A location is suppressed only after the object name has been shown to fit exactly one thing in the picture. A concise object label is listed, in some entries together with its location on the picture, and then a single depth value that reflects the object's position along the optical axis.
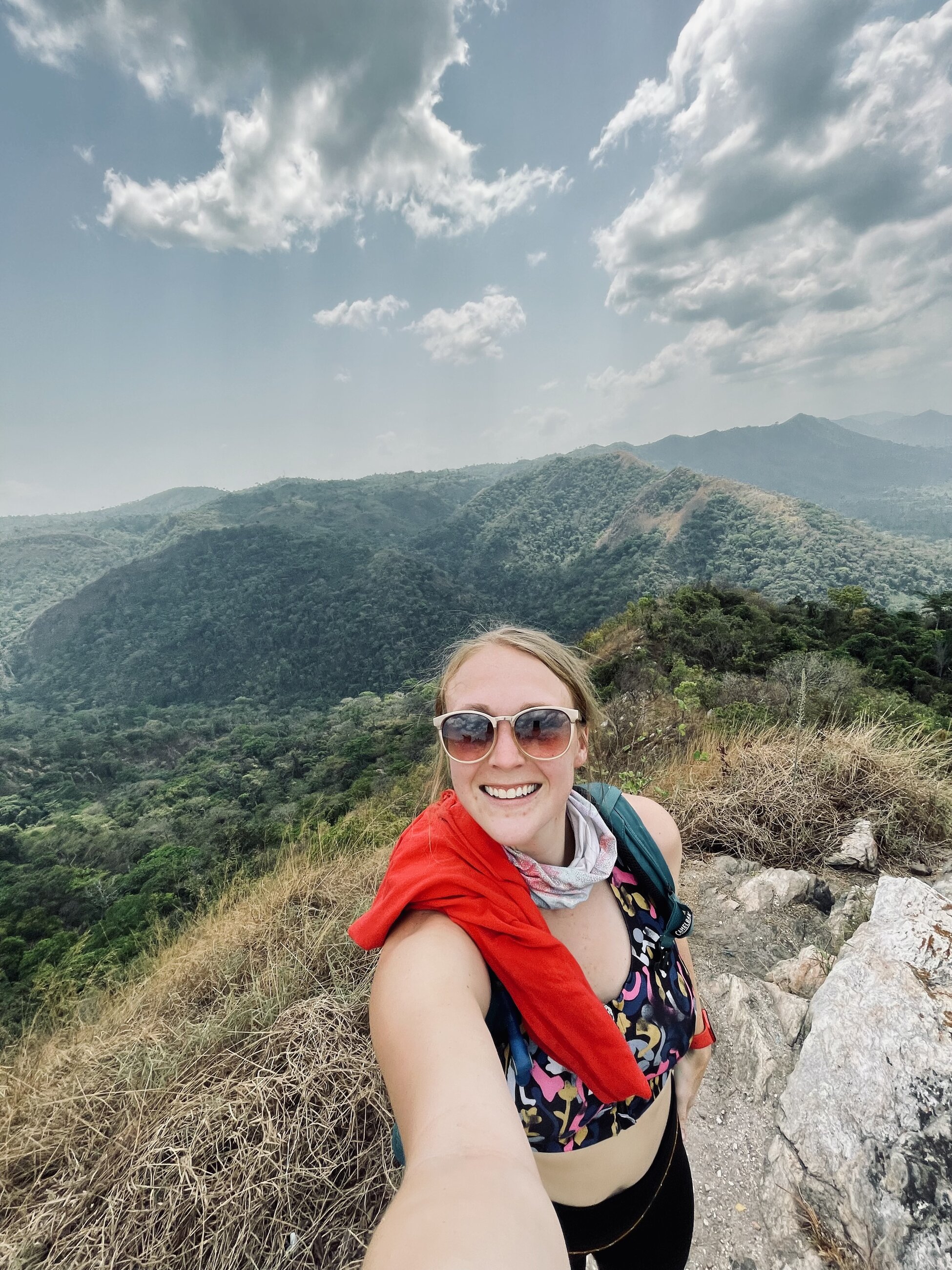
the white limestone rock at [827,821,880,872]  3.12
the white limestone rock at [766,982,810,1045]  2.13
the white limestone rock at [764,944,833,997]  2.33
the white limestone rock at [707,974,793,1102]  2.02
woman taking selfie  0.73
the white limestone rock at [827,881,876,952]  2.56
